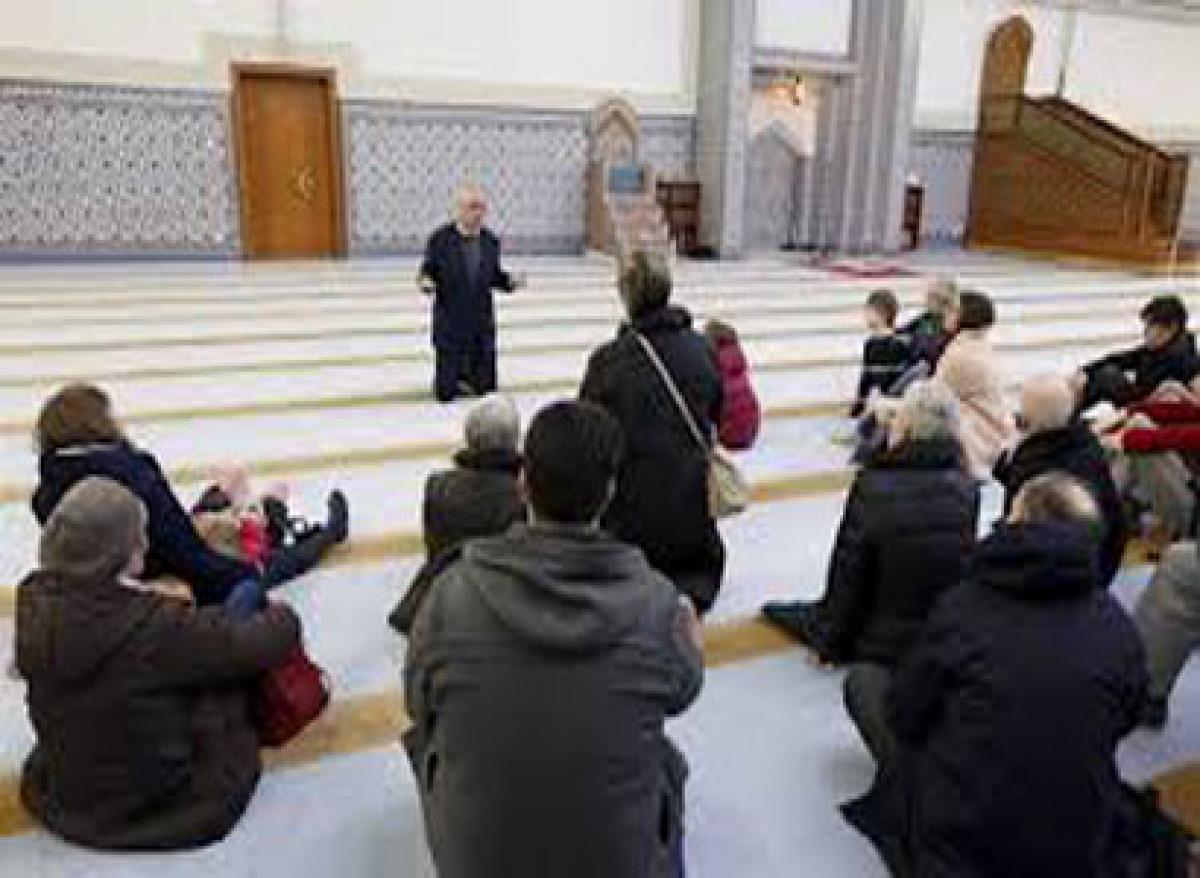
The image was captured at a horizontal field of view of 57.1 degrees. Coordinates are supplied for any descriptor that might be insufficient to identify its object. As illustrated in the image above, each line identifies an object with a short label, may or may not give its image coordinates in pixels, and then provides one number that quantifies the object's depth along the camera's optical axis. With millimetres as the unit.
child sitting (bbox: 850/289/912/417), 5137
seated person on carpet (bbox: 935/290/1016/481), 4223
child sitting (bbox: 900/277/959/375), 4781
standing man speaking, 5762
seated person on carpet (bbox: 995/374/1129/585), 2918
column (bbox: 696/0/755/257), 12875
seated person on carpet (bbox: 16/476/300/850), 1950
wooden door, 11484
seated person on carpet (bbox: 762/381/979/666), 2604
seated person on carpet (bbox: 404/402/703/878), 1476
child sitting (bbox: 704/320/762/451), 4523
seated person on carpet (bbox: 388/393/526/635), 2887
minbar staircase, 13562
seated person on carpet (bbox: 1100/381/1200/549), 3428
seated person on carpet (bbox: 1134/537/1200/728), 2578
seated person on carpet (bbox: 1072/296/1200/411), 4000
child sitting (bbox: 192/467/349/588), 3125
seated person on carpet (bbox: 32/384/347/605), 2461
